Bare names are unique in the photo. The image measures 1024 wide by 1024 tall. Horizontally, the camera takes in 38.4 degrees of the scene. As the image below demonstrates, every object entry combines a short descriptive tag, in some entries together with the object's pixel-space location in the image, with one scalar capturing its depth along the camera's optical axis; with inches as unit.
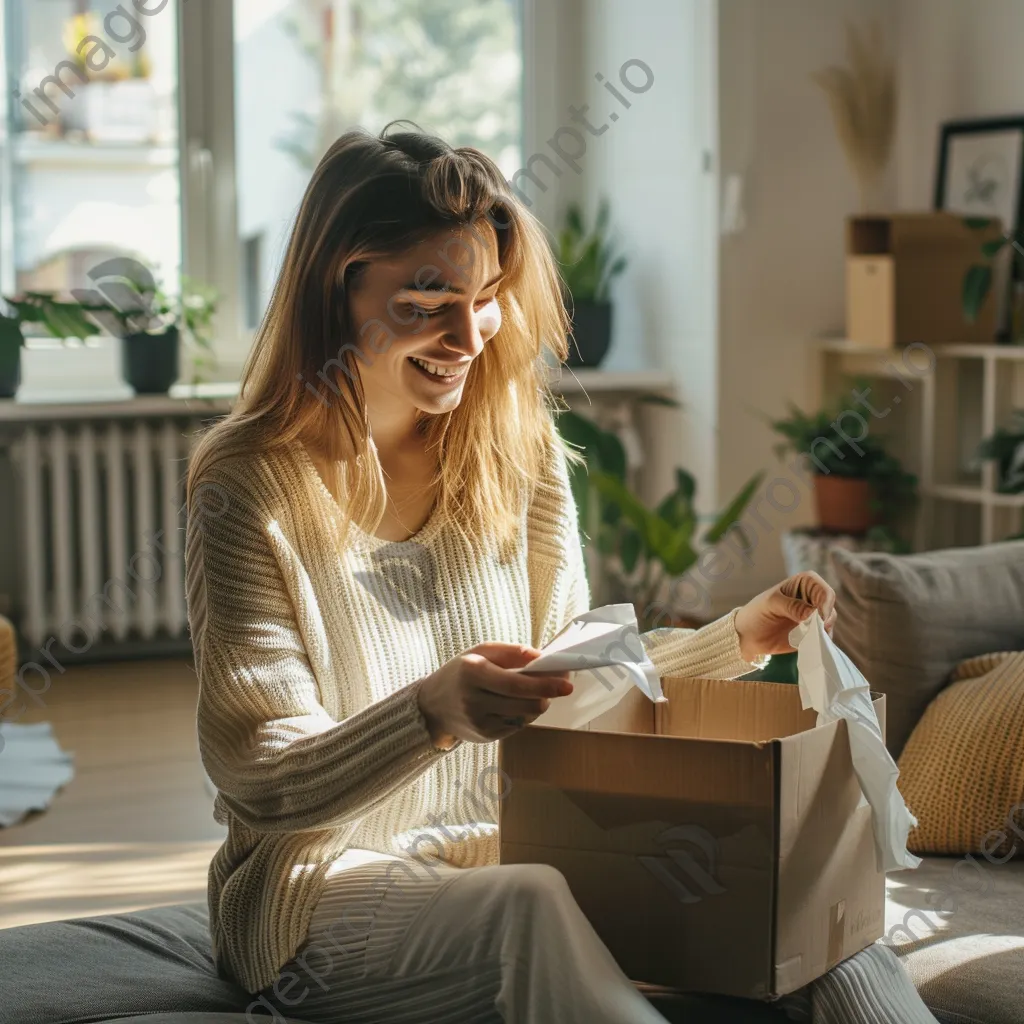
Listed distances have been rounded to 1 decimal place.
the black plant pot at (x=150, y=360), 156.0
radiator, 158.9
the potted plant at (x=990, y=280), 141.5
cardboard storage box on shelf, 144.1
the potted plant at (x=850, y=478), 152.5
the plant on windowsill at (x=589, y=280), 171.3
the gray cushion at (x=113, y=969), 53.5
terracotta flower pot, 152.0
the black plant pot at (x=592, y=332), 172.9
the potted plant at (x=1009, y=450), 135.1
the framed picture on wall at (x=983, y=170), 146.2
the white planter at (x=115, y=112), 161.2
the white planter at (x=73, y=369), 163.0
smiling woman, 45.1
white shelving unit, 144.6
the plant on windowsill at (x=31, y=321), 149.0
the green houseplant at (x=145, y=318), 155.3
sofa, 53.6
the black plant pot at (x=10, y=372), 153.1
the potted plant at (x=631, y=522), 140.0
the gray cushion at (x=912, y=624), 74.4
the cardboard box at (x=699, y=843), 43.2
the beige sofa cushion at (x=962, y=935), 55.1
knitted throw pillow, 69.2
